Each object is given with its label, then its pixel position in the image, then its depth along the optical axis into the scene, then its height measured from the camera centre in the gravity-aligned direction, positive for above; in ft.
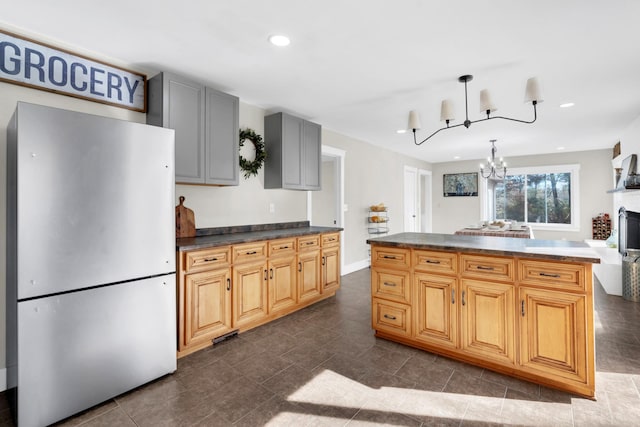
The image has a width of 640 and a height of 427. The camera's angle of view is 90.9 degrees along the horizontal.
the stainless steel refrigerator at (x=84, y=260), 5.69 -0.87
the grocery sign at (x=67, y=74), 7.14 +3.65
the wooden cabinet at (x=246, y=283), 8.59 -2.24
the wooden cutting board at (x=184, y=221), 10.15 -0.18
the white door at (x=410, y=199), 25.95 +1.28
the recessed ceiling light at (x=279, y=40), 7.70 +4.38
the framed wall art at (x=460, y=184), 28.15 +2.68
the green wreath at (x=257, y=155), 12.30 +2.46
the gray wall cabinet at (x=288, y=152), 12.98 +2.70
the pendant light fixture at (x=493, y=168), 19.65 +3.44
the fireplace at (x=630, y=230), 13.12 -0.77
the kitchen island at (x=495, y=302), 6.66 -2.18
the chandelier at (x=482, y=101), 8.29 +3.18
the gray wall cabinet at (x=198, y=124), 9.33 +2.91
